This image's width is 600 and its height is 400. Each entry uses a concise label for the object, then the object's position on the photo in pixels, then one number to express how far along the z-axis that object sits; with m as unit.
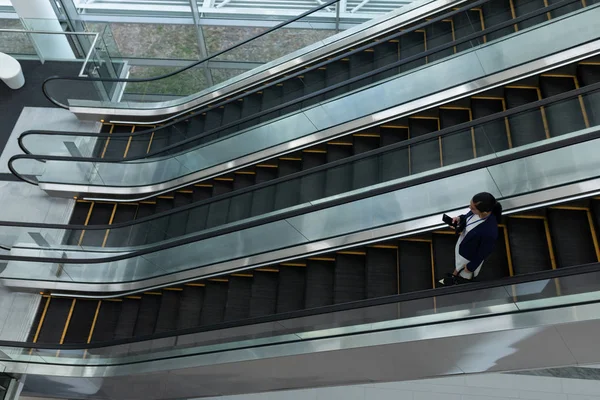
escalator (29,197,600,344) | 4.92
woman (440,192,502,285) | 4.38
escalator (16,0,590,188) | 6.53
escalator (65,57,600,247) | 4.96
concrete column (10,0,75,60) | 10.78
